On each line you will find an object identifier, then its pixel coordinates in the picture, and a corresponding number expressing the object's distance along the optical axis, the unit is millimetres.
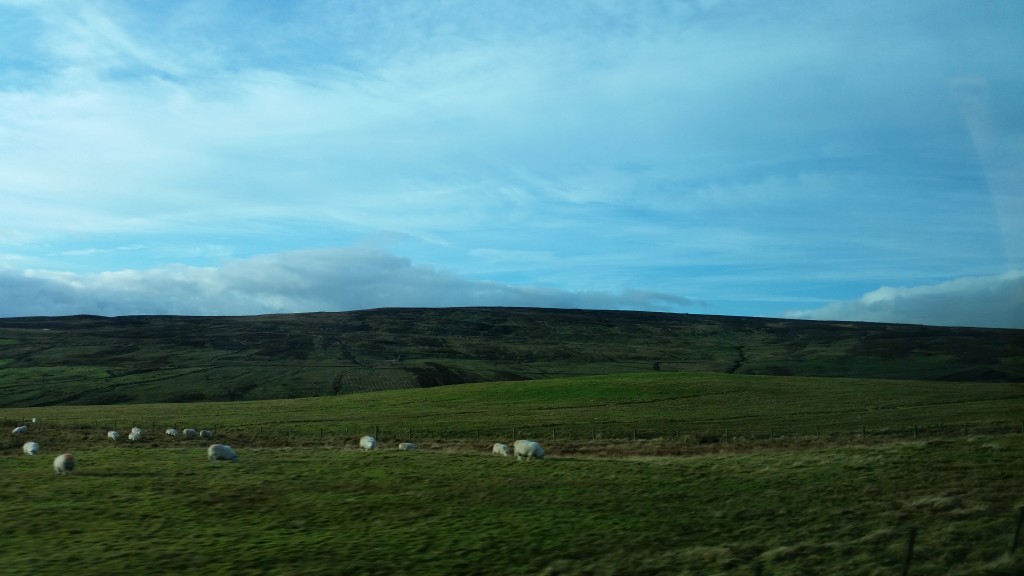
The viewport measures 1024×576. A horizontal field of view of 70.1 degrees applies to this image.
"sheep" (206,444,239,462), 32812
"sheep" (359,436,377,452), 41494
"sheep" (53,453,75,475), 28031
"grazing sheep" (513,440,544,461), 36031
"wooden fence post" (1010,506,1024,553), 16750
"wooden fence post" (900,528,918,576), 15156
